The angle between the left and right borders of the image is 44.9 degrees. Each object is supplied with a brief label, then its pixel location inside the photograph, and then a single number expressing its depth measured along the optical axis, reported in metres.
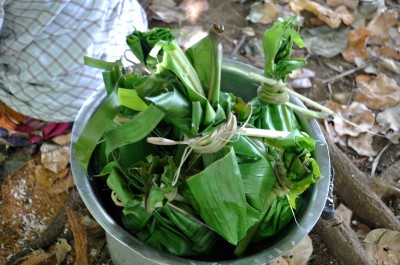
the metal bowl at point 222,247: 0.85
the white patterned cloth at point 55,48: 1.16
